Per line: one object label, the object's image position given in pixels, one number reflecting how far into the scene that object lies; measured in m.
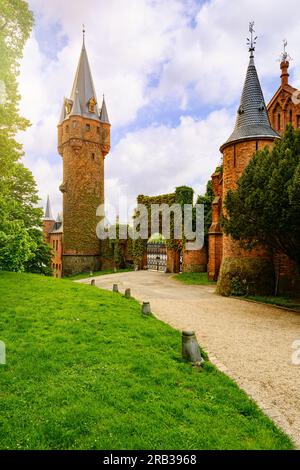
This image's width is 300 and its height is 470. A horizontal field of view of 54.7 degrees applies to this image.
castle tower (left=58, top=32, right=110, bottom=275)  32.69
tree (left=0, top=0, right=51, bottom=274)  9.05
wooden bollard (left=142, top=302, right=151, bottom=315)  9.56
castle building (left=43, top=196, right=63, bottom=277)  34.53
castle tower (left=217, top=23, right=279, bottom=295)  15.42
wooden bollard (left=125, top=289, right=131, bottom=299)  12.63
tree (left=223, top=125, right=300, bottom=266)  10.23
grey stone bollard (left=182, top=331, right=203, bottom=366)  5.91
